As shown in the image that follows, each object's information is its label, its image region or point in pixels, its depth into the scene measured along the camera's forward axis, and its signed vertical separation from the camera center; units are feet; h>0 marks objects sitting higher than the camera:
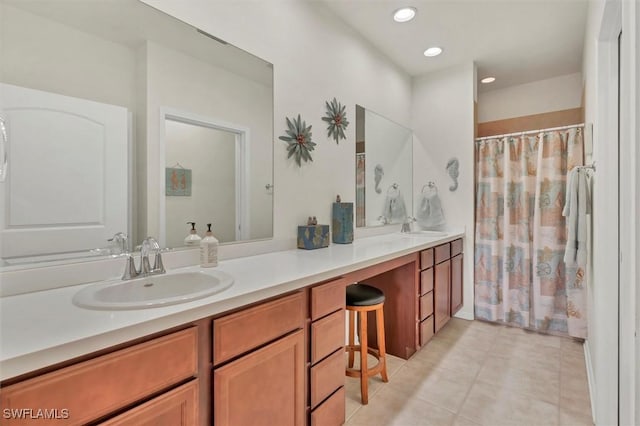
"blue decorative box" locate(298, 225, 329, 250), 6.64 -0.56
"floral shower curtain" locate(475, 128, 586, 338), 9.00 -0.74
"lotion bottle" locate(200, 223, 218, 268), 4.82 -0.65
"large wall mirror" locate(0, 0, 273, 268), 3.43 +1.15
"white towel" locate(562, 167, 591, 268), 6.37 -0.08
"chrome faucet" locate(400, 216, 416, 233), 10.61 -0.44
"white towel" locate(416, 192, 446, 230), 10.85 -0.06
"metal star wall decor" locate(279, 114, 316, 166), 6.56 +1.58
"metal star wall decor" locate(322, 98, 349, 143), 7.64 +2.37
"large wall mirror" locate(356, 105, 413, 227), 8.91 +1.35
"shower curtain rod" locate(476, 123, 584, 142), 9.01 +2.50
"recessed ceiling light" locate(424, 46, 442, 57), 9.38 +5.06
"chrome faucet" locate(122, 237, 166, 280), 3.87 -0.69
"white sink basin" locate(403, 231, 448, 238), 9.64 -0.75
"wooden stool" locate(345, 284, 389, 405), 5.94 -2.22
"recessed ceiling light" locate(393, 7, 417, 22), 7.50 +5.00
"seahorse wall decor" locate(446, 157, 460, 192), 10.53 +1.45
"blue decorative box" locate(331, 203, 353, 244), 7.59 -0.27
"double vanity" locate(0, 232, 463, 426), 2.20 -1.28
